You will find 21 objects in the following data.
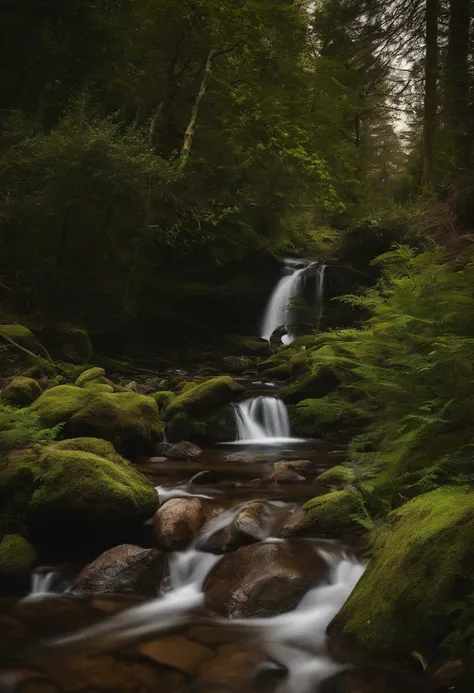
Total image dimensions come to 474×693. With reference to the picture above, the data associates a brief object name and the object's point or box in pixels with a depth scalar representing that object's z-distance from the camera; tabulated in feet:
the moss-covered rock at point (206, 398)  36.47
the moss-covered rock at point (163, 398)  38.98
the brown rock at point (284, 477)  25.22
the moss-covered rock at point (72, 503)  17.90
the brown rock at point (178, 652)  12.35
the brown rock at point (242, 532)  17.90
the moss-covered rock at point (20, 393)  29.63
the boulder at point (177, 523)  18.28
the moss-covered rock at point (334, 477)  21.25
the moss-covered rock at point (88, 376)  37.04
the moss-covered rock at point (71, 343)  45.27
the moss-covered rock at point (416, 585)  10.34
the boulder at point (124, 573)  15.98
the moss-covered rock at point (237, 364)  56.39
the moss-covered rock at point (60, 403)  27.45
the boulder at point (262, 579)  14.49
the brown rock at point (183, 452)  31.17
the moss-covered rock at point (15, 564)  15.97
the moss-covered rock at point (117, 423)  27.78
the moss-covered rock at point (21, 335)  39.24
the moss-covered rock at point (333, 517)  17.74
